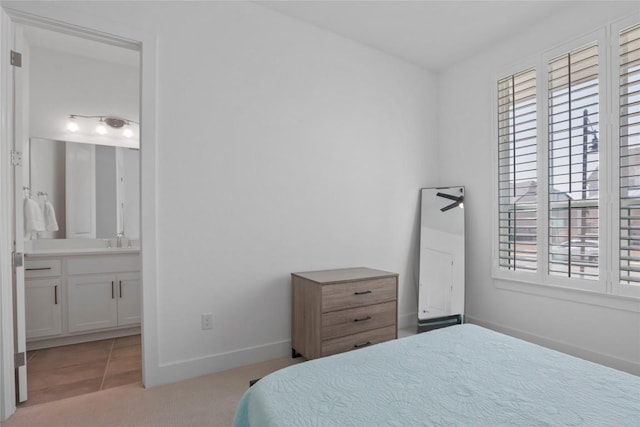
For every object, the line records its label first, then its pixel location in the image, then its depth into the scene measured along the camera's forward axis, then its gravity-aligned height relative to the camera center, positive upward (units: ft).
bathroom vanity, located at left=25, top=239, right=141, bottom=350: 9.89 -2.57
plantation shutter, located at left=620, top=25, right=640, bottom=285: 7.61 +1.30
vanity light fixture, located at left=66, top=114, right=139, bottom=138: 11.73 +3.21
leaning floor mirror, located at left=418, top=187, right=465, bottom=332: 11.28 -1.70
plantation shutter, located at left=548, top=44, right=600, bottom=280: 8.32 +1.26
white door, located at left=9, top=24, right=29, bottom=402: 6.68 -0.36
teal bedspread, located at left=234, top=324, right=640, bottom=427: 3.29 -2.02
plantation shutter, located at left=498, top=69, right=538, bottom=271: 9.67 +1.22
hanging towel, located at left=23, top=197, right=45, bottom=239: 10.23 -0.19
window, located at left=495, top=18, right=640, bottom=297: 7.77 +1.20
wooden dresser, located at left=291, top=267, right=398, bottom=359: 8.07 -2.52
